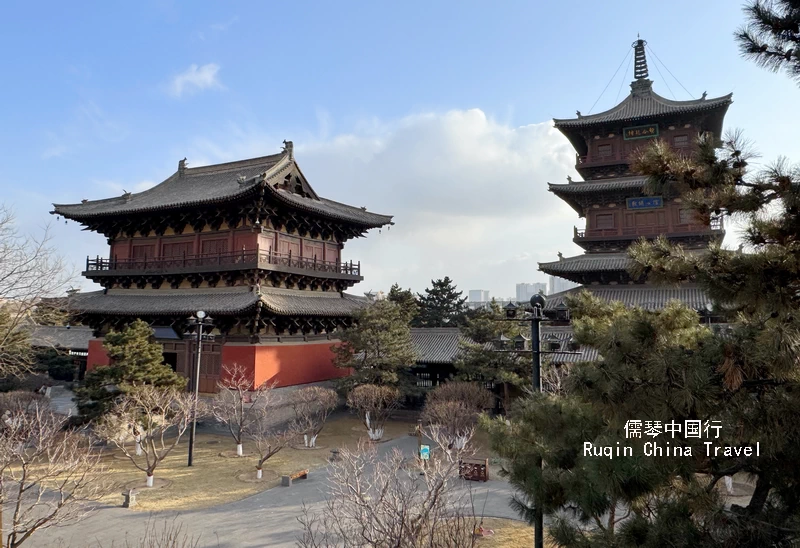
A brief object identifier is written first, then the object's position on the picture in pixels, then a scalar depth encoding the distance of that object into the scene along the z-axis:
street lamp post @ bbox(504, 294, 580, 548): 8.62
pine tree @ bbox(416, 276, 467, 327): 43.28
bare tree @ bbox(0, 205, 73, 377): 18.19
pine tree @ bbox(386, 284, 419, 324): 37.02
